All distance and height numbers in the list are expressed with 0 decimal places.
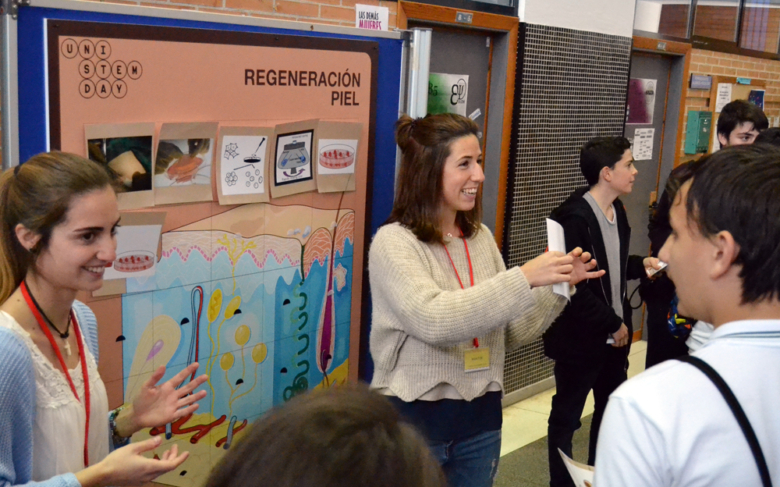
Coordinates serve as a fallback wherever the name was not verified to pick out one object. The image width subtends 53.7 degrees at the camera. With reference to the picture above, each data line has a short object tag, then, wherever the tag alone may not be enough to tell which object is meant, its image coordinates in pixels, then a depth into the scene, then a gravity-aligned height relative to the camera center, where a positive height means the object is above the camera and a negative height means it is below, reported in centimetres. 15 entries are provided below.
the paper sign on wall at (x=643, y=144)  596 -19
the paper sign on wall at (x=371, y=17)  320 +36
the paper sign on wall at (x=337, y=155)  288 -20
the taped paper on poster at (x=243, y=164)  256 -22
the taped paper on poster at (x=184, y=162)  239 -21
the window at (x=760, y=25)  729 +96
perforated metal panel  440 -4
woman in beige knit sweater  218 -54
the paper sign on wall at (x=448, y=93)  396 +8
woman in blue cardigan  153 -48
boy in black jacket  335 -82
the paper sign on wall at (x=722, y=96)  679 +24
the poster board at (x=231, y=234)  216 -47
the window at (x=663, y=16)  568 +78
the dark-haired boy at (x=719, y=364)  115 -36
